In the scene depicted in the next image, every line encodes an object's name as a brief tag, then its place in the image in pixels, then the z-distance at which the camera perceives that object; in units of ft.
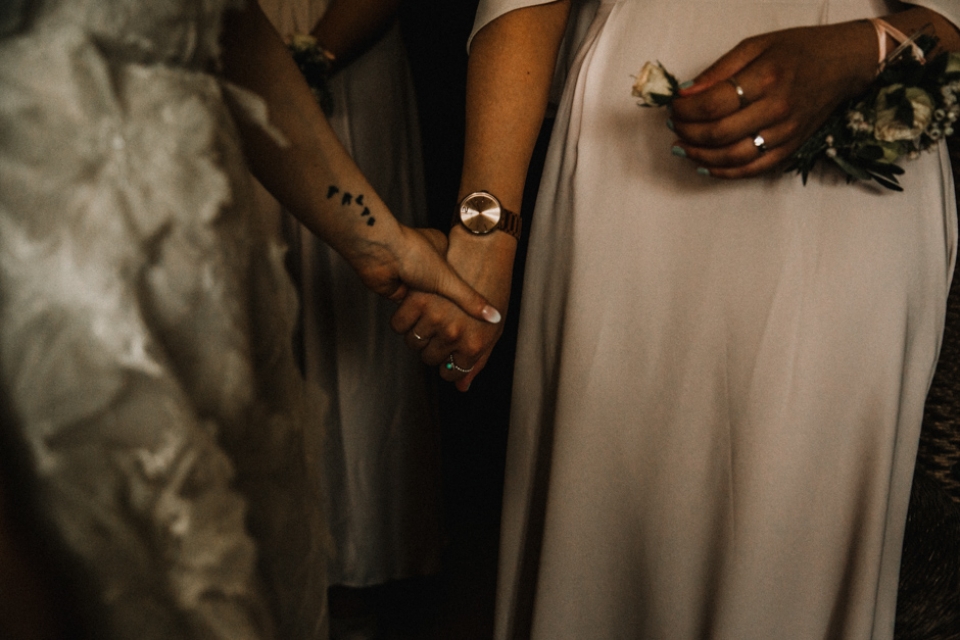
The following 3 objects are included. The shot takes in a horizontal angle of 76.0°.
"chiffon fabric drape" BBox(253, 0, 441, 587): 3.97
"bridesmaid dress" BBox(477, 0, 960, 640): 2.23
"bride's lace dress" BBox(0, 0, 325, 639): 0.78
